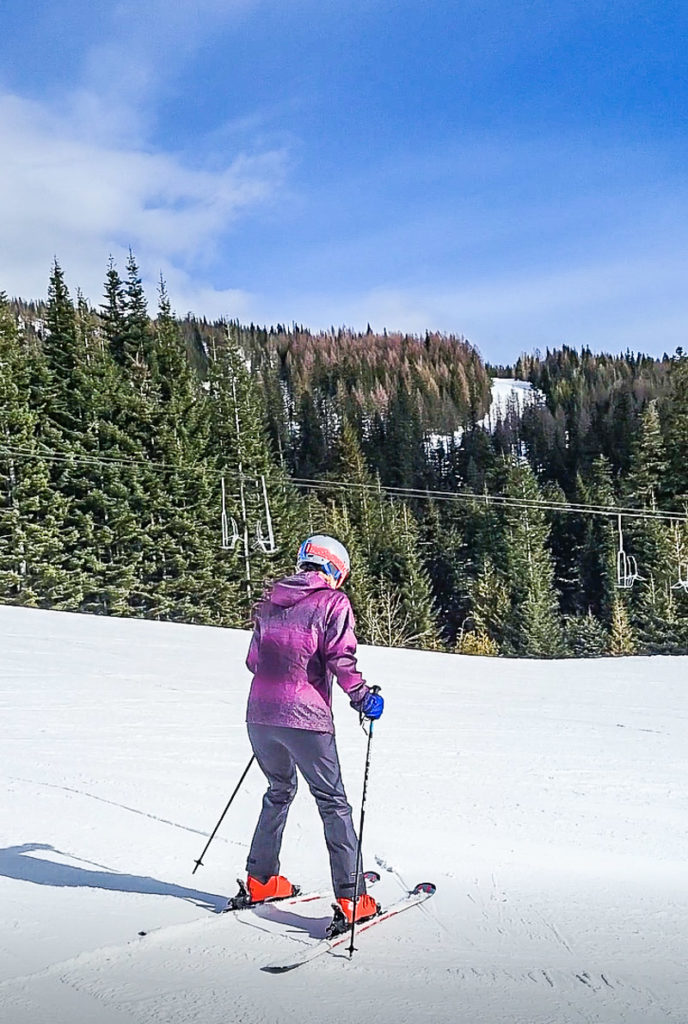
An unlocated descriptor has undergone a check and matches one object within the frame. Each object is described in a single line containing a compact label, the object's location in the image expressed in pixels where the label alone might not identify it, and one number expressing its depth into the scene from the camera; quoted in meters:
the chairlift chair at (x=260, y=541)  24.33
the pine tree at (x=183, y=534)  43.22
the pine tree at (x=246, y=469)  46.06
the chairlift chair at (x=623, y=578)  25.11
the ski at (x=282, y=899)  4.68
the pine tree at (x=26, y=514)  38.19
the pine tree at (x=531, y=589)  53.75
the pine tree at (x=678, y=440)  54.44
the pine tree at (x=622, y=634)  51.19
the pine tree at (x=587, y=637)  53.12
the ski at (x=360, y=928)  3.95
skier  4.43
